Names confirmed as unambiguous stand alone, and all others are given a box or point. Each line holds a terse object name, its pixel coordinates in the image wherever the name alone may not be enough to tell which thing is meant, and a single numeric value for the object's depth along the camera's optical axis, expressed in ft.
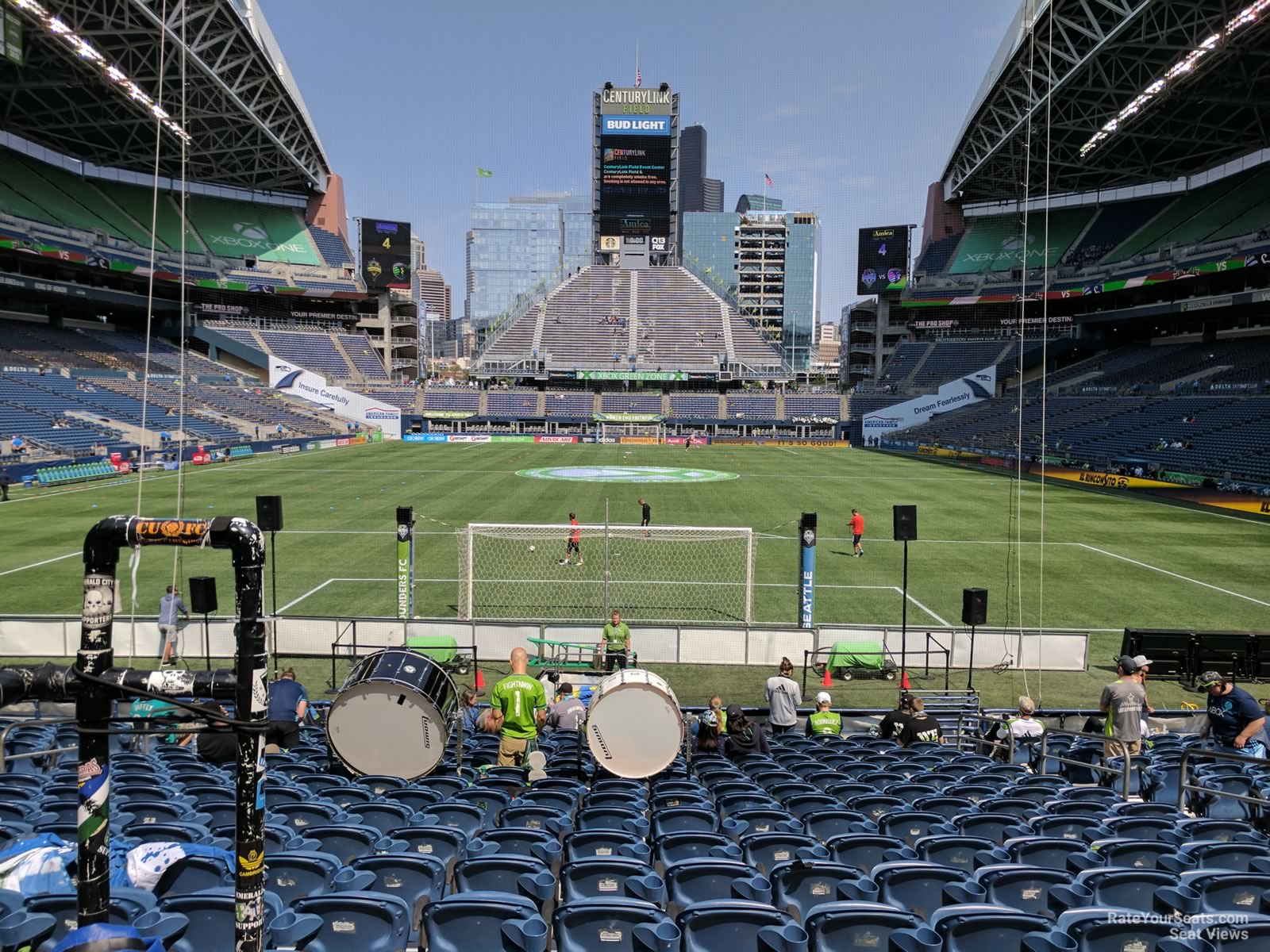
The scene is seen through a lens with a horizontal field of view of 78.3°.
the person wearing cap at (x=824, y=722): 37.86
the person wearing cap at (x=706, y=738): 31.32
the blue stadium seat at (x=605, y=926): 12.82
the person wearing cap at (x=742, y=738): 31.17
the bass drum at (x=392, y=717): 23.00
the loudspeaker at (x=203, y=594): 44.88
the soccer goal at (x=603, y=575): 64.54
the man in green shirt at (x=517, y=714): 28.40
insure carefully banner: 262.88
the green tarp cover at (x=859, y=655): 51.88
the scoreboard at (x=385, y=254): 314.14
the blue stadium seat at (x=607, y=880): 15.30
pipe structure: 9.60
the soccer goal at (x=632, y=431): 282.15
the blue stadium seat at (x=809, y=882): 15.83
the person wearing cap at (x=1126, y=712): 31.45
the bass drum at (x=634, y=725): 24.34
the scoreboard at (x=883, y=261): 312.29
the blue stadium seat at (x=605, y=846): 17.70
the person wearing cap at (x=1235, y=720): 31.83
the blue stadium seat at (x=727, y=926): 12.94
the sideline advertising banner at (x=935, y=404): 262.47
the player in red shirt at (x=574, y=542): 76.23
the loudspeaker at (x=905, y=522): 51.60
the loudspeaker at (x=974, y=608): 46.80
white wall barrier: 51.16
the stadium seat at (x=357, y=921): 13.00
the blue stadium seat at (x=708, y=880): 15.48
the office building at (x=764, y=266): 606.55
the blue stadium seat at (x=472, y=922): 12.89
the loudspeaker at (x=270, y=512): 49.32
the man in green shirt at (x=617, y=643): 48.08
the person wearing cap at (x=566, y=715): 36.27
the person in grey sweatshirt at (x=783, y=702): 36.72
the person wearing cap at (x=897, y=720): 36.81
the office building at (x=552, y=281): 348.12
